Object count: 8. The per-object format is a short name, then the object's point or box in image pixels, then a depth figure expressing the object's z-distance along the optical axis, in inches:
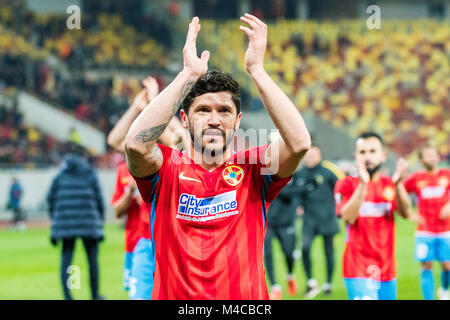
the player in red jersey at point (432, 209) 764.0
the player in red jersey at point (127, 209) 585.3
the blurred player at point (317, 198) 881.5
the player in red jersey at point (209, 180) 242.8
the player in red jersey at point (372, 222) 510.3
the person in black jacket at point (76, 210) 759.7
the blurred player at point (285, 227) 843.4
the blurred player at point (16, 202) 1797.5
